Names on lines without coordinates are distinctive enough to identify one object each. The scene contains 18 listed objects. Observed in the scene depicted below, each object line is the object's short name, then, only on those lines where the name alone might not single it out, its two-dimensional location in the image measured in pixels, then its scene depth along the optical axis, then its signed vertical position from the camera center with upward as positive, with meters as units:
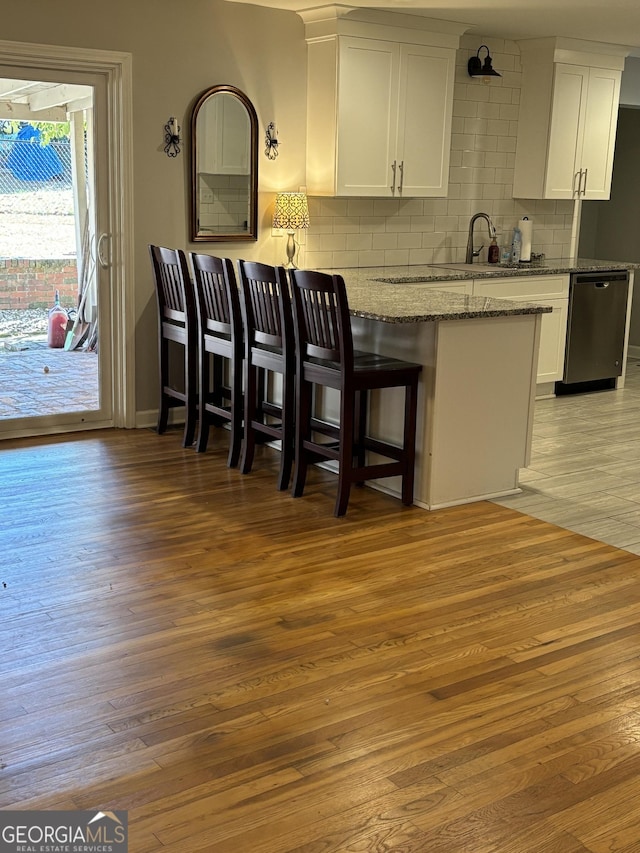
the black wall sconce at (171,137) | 5.55 +0.34
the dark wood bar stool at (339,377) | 4.15 -0.76
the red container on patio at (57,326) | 5.56 -0.75
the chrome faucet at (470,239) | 6.99 -0.21
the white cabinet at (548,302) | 6.60 -0.65
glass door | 5.29 -0.34
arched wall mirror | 5.68 +0.19
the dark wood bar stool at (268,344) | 4.50 -0.68
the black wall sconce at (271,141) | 5.95 +0.35
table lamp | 5.95 -0.07
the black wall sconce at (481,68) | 6.47 +0.92
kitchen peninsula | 4.31 -0.80
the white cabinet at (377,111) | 5.90 +0.56
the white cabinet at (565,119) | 6.84 +0.64
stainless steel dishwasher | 6.97 -0.85
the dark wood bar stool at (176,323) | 5.25 -0.70
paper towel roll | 7.02 -0.18
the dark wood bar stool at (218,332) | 4.88 -0.69
